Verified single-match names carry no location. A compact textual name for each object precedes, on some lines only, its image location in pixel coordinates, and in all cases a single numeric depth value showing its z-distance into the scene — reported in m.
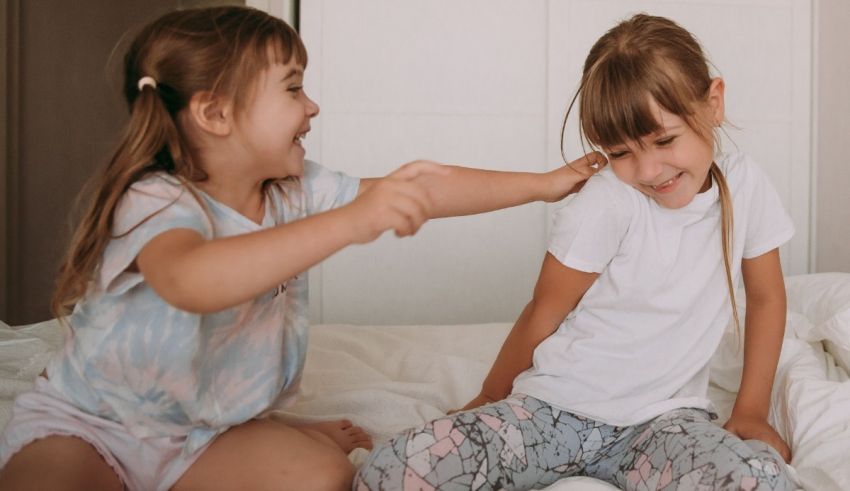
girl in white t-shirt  1.11
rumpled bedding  1.11
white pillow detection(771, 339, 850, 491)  1.00
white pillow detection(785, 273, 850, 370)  1.36
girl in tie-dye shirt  1.01
